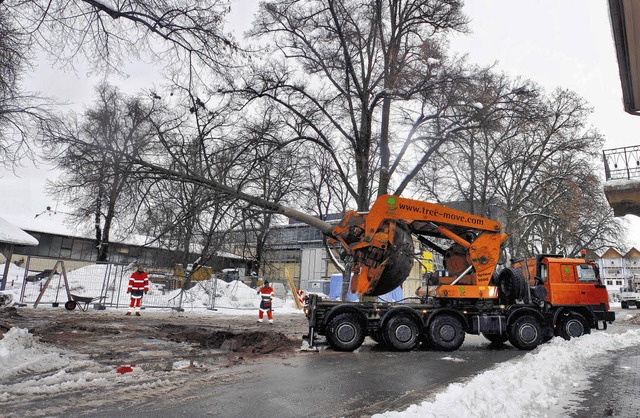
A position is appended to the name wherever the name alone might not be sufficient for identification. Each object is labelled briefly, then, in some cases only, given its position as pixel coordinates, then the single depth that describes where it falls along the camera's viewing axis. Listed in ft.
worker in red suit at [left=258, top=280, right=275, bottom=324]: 54.13
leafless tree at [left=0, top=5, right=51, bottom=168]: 29.78
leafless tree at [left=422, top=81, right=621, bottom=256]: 78.89
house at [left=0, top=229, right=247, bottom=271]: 148.46
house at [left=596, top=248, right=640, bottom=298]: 216.54
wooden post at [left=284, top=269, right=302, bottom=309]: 89.66
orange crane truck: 31.99
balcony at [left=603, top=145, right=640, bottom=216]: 41.91
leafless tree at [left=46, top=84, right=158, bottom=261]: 28.27
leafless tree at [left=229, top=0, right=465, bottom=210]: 51.75
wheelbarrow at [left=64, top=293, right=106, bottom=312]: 52.90
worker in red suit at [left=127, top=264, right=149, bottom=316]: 54.60
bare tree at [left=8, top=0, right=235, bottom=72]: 24.04
